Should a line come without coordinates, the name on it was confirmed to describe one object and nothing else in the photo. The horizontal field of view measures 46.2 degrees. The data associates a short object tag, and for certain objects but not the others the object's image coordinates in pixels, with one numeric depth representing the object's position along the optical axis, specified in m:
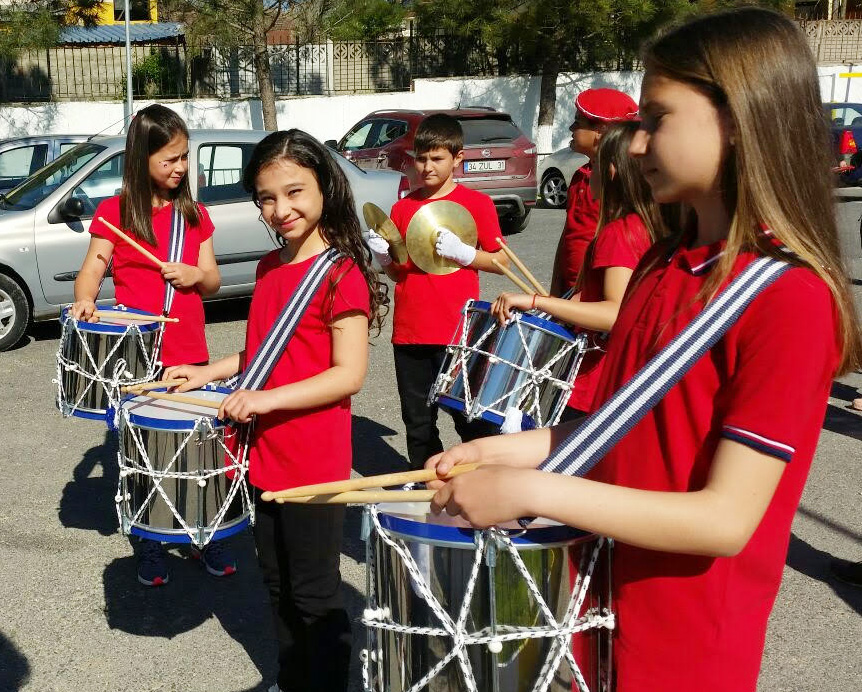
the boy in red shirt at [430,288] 4.46
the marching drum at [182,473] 3.01
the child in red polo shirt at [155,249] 4.11
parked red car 13.64
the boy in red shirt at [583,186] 3.85
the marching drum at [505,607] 1.56
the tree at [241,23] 20.48
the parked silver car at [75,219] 7.85
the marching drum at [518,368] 3.46
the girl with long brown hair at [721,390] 1.40
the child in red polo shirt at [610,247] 3.24
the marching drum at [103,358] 3.84
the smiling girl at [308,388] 2.77
